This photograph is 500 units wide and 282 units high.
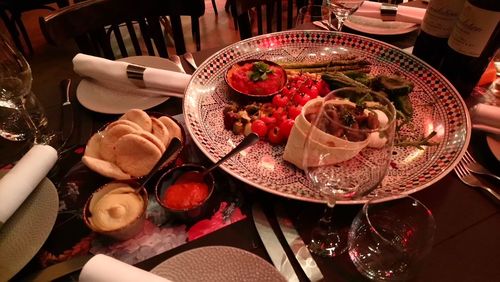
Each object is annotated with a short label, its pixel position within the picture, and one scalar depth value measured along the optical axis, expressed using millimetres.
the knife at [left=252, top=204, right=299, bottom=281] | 664
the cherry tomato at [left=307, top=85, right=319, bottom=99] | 1159
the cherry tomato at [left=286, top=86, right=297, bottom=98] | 1155
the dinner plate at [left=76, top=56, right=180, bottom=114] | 1059
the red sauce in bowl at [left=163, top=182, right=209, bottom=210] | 761
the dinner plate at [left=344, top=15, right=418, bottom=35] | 1404
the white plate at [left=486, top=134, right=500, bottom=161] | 871
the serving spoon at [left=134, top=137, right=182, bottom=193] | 779
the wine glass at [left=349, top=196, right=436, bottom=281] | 650
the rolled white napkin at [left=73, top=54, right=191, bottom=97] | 1102
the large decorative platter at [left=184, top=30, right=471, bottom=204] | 848
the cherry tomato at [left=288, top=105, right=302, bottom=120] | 1057
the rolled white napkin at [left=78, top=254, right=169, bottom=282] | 557
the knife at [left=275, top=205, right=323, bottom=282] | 664
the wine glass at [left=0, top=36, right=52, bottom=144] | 933
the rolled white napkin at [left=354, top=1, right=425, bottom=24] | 1343
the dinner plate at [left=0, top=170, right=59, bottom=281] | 657
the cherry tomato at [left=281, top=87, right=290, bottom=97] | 1170
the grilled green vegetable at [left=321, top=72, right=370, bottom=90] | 1155
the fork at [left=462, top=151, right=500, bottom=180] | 851
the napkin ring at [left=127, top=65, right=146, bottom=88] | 1107
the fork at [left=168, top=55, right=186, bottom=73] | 1246
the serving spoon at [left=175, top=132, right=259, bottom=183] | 808
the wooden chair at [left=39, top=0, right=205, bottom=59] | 1269
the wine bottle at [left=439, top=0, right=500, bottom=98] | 882
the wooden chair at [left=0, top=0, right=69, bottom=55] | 2682
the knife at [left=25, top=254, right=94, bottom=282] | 667
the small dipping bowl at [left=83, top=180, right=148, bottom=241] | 694
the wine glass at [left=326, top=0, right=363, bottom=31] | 1271
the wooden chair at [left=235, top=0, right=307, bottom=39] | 1468
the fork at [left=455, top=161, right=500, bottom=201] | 808
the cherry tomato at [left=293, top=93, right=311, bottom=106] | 1120
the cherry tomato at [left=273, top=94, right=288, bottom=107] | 1119
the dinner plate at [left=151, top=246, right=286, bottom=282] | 626
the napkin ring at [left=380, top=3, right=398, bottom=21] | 1346
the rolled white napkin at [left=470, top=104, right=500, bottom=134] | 929
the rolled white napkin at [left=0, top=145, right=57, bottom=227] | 720
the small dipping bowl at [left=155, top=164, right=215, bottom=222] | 737
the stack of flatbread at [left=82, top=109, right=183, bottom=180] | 804
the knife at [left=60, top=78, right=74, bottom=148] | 986
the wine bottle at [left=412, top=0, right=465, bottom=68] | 1025
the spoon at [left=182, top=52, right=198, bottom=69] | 1243
